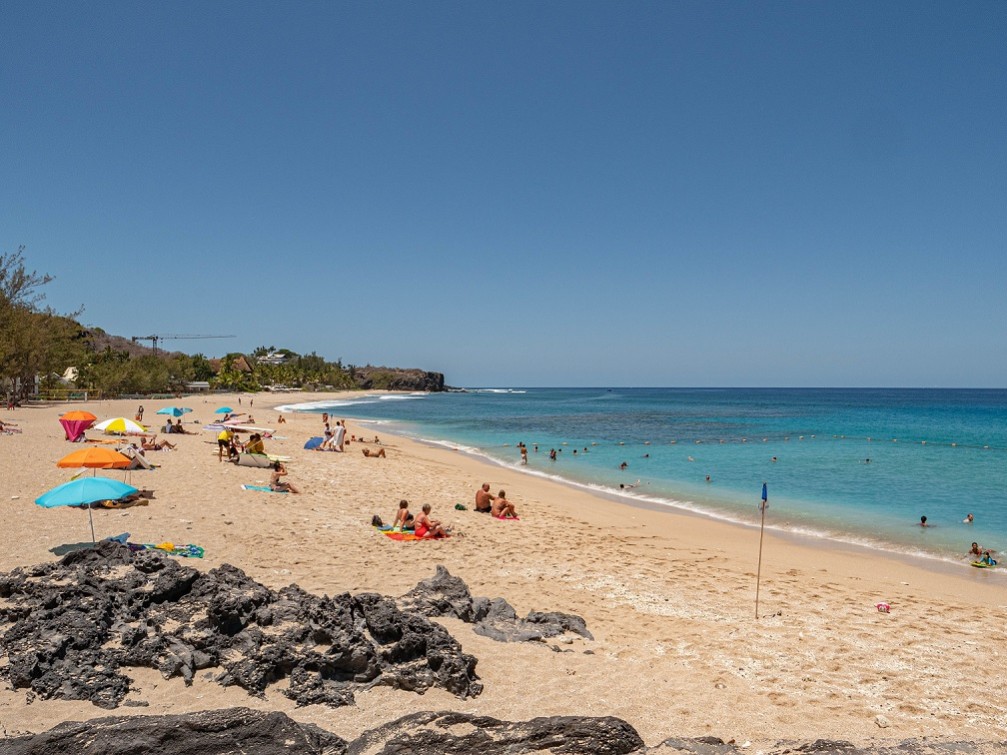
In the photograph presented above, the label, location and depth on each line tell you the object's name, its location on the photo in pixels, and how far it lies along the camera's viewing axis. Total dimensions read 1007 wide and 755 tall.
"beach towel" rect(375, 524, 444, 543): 11.85
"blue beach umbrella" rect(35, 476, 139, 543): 8.77
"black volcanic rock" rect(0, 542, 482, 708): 5.39
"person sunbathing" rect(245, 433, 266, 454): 19.28
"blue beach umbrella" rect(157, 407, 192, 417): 26.56
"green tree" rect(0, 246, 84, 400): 38.09
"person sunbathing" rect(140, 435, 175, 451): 20.45
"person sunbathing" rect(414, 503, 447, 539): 12.04
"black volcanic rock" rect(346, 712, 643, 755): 4.42
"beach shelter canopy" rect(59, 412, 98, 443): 21.41
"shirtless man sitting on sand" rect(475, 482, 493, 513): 15.16
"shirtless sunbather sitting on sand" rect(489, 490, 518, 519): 14.75
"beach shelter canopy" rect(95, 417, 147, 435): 18.84
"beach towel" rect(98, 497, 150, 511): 12.00
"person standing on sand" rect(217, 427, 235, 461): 19.75
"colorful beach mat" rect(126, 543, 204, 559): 9.40
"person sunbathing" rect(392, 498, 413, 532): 12.59
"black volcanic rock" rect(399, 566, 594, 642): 7.14
